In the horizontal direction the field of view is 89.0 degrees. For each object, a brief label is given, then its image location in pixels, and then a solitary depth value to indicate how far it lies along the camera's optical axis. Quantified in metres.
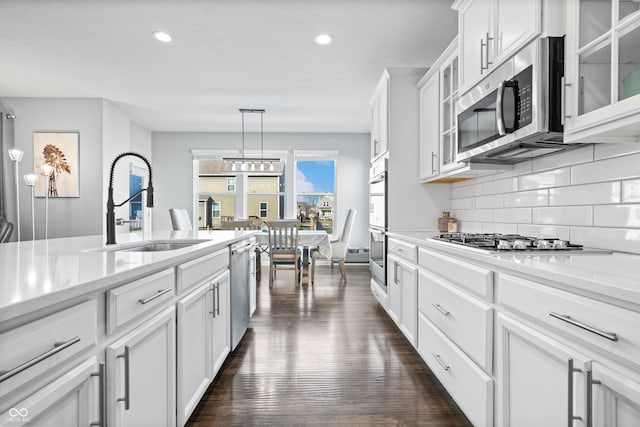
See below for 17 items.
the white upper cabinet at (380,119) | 3.21
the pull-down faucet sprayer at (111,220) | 1.75
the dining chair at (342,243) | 4.99
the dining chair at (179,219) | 4.93
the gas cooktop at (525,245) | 1.39
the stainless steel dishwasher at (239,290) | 2.23
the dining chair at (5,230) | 3.95
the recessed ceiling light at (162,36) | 2.83
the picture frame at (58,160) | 4.62
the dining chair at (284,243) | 4.55
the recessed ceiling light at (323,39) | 2.87
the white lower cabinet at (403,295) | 2.23
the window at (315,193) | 6.55
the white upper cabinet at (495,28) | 1.39
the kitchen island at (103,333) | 0.63
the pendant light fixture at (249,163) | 5.03
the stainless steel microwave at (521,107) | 1.39
